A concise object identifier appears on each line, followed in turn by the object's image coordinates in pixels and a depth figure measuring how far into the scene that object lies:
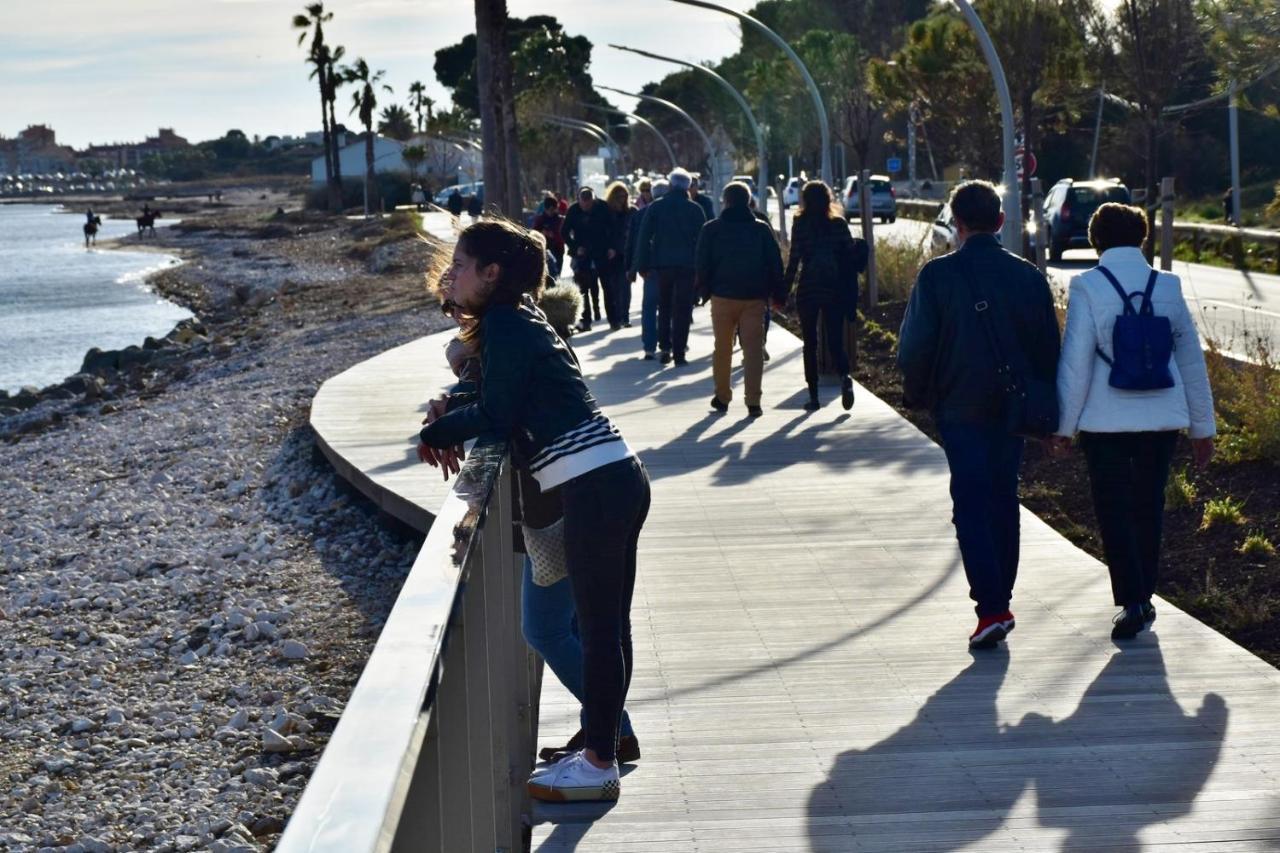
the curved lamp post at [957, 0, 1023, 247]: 18.09
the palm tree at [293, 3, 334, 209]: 99.19
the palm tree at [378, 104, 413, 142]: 128.75
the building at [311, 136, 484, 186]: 115.88
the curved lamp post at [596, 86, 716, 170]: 44.74
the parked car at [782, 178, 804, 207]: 69.90
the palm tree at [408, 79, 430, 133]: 145.75
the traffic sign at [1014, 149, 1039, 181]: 36.85
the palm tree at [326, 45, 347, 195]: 101.50
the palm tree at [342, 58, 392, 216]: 110.12
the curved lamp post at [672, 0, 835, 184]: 28.23
